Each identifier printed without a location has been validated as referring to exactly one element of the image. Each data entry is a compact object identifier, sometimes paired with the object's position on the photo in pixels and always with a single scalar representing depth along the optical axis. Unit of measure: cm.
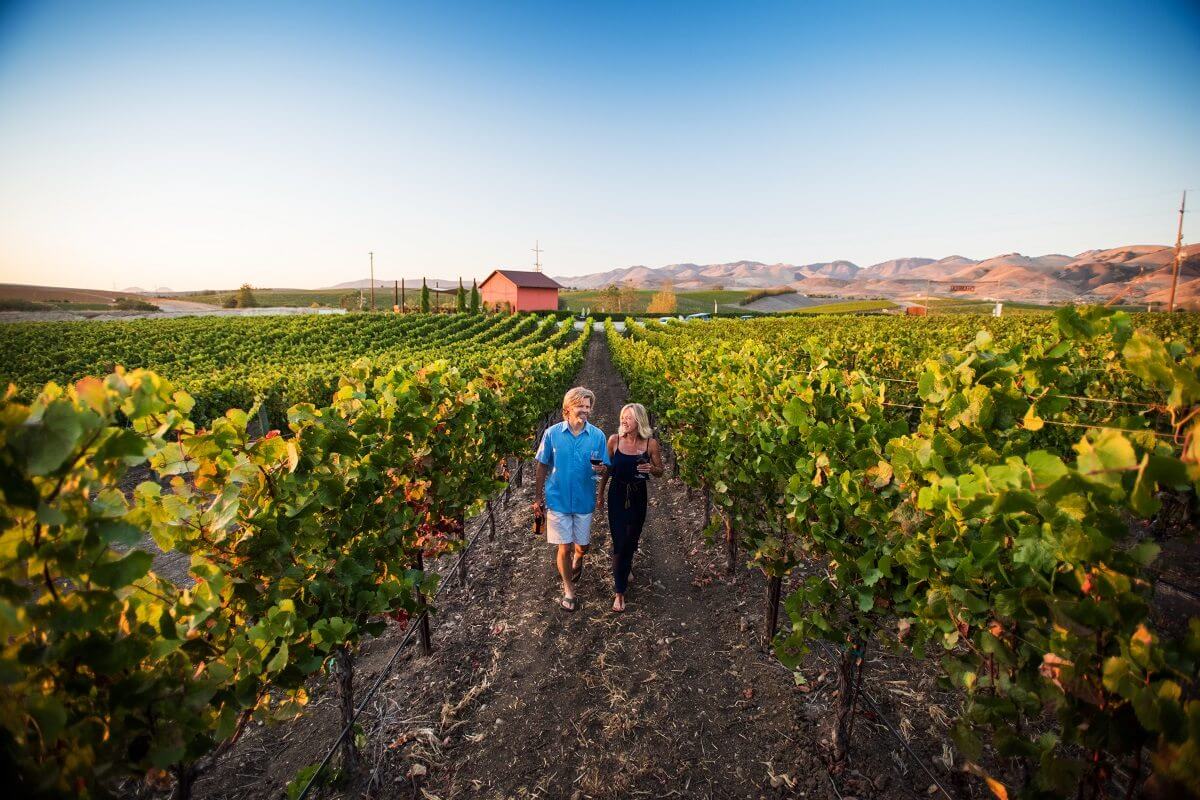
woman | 495
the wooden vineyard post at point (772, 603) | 438
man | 484
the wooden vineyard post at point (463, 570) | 566
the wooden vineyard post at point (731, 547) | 549
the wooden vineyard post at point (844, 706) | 325
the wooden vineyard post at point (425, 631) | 455
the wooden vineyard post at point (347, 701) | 311
